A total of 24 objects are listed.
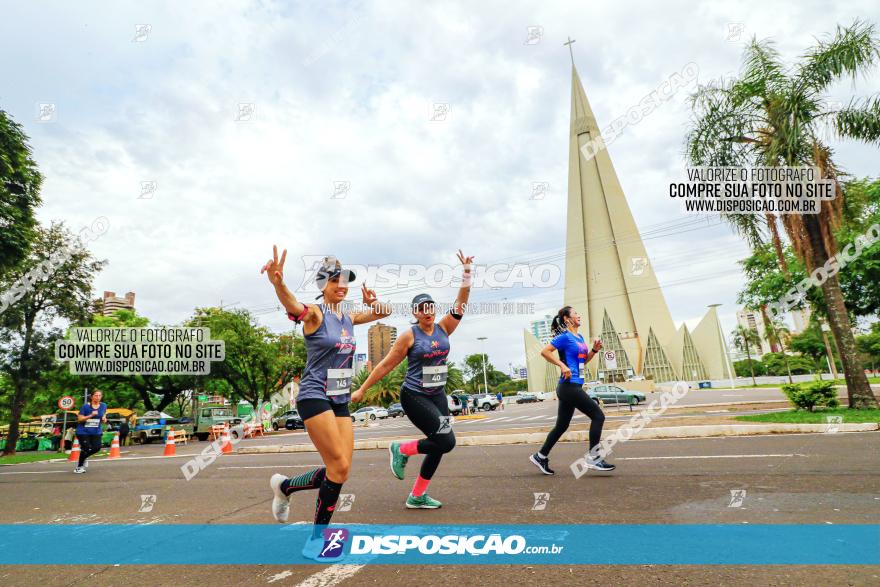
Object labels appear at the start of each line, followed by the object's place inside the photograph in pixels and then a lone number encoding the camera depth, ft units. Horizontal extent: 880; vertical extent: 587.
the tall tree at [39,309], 62.80
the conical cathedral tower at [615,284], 246.88
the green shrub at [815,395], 39.04
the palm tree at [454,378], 238.15
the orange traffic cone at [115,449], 49.05
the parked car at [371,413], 144.59
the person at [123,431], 90.28
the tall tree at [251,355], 110.32
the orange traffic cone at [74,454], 39.54
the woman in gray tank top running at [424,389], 14.32
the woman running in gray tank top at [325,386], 10.62
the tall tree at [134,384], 119.24
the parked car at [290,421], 112.27
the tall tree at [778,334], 165.44
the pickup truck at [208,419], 86.53
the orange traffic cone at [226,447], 46.65
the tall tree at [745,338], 218.59
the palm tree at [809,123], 37.55
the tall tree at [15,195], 37.70
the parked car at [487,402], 150.97
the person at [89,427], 32.86
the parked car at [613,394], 99.40
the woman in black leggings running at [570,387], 19.01
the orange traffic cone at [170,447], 48.42
